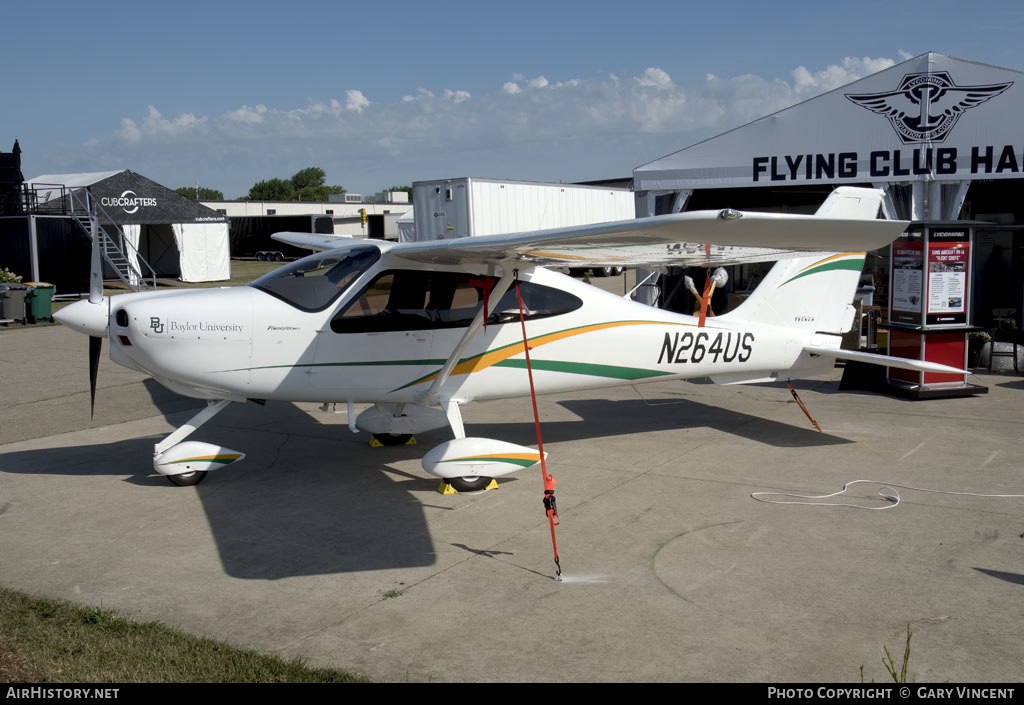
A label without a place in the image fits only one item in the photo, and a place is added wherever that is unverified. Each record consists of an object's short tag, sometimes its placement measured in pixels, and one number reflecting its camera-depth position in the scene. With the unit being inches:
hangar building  478.9
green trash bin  823.1
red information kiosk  415.8
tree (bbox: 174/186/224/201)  5206.7
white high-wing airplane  263.1
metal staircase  1140.5
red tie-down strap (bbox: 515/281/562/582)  205.3
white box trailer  839.7
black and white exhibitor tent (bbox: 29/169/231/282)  1201.4
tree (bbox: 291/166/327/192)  6151.6
